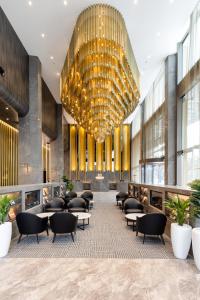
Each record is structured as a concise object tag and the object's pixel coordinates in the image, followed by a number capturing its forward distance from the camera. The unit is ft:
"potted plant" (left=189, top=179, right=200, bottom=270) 12.33
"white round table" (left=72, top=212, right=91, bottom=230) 21.71
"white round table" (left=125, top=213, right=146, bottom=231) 20.62
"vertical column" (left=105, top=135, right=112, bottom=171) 73.77
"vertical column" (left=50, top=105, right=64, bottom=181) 56.19
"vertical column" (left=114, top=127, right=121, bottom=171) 74.23
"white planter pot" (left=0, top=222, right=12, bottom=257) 14.20
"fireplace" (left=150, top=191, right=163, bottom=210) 21.69
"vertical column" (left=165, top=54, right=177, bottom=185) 31.81
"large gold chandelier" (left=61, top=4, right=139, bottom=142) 18.63
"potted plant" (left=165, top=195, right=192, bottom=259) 13.92
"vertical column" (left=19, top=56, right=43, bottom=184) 32.48
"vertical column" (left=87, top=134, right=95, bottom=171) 73.51
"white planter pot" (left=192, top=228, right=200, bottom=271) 12.25
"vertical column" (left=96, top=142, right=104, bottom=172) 73.63
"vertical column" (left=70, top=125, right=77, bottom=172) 73.51
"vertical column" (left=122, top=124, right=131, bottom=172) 74.38
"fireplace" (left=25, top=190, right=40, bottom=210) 22.30
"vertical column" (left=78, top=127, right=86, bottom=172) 73.51
